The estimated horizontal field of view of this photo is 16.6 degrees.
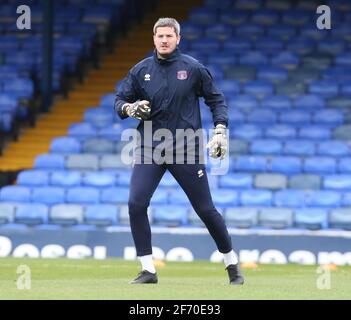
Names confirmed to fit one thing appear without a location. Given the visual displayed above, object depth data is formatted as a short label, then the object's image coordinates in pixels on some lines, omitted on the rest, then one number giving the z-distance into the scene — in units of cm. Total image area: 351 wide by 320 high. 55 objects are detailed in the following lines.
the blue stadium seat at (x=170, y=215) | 1728
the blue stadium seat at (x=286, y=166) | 1883
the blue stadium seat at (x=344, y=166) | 1870
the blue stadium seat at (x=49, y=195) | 1856
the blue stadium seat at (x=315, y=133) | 1975
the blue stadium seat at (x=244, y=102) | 2091
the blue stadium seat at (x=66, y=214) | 1767
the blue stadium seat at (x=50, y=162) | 1961
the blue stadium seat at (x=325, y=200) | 1764
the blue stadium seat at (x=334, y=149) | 1914
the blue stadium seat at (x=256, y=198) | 1780
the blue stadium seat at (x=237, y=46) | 2283
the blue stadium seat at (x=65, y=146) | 2014
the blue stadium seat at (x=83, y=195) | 1834
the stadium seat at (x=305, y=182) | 1836
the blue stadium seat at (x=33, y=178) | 1905
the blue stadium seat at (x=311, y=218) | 1695
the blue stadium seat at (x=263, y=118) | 2042
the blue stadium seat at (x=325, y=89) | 2123
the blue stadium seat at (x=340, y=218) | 1686
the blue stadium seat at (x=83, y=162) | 1953
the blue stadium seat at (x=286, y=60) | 2241
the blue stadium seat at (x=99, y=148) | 2009
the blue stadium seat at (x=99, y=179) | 1880
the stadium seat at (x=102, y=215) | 1756
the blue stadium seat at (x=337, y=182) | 1819
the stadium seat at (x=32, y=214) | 1780
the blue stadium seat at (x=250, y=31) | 2312
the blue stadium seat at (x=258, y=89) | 2144
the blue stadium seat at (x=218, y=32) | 2333
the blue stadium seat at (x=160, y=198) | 1792
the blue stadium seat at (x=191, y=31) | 2339
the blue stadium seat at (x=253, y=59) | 2245
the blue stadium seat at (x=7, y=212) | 1783
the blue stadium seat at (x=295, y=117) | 2031
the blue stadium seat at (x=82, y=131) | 2069
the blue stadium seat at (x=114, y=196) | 1819
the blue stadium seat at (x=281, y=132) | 1986
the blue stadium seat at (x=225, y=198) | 1784
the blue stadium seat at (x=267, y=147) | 1934
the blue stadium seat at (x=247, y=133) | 1984
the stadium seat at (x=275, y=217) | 1703
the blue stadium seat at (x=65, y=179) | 1895
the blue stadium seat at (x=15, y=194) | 1855
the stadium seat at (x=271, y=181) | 1842
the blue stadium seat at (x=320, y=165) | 1872
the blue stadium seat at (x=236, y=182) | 1844
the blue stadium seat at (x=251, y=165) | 1888
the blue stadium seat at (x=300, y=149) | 1931
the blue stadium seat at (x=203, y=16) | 2392
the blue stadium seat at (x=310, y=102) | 2089
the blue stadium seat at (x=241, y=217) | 1708
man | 986
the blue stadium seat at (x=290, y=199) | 1772
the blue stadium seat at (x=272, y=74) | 2198
